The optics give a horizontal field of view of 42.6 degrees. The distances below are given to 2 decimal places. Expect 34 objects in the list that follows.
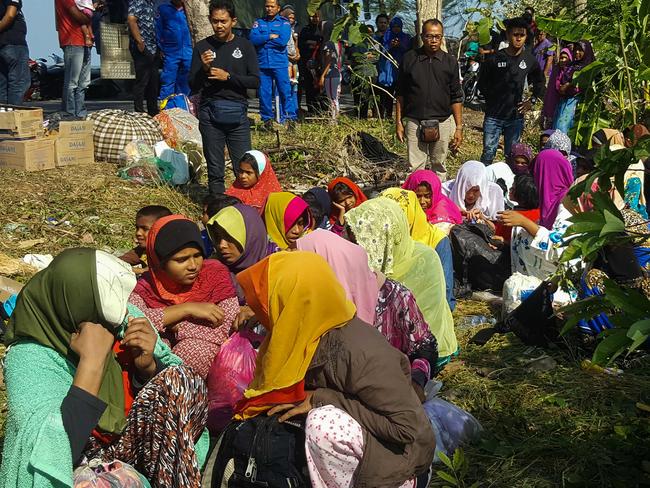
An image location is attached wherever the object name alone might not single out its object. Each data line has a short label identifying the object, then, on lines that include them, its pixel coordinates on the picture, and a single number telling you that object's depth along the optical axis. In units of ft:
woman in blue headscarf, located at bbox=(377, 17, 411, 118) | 43.68
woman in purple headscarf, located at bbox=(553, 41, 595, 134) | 30.27
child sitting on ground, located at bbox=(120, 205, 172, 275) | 16.94
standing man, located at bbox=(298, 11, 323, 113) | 41.86
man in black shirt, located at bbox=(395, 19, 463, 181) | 26.61
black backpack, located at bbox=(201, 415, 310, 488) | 9.36
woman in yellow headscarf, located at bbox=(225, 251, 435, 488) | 9.13
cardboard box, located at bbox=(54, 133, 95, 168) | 28.84
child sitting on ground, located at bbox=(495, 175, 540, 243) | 22.29
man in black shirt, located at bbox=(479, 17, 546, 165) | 29.19
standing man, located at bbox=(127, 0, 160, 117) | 35.17
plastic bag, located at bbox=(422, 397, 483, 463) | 12.20
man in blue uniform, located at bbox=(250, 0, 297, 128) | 36.81
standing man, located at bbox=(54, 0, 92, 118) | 32.12
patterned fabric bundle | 30.01
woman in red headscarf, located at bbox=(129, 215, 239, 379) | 13.34
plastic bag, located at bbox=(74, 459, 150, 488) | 9.10
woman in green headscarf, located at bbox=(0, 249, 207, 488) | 8.65
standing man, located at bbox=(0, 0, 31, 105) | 29.45
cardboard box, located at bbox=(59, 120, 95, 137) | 29.07
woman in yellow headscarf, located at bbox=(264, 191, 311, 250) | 17.67
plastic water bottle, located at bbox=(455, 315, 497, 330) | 18.84
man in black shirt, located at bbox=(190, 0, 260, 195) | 24.03
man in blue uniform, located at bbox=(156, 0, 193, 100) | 35.73
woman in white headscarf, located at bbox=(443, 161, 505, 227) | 24.06
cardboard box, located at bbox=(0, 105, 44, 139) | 26.58
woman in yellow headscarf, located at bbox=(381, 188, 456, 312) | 18.29
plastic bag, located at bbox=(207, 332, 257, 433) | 12.76
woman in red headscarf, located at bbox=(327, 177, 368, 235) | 20.89
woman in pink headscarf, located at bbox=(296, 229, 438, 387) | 12.01
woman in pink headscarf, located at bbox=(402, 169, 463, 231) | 21.86
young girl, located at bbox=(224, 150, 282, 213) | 22.75
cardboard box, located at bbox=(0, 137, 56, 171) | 27.48
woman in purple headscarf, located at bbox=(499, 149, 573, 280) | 19.15
